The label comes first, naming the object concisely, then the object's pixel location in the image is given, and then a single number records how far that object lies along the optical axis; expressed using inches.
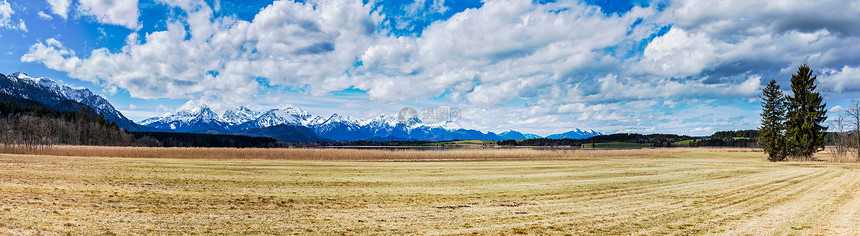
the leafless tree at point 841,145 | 2104.3
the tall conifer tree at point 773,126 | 2180.1
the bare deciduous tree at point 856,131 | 2235.9
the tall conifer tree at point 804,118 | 2119.8
